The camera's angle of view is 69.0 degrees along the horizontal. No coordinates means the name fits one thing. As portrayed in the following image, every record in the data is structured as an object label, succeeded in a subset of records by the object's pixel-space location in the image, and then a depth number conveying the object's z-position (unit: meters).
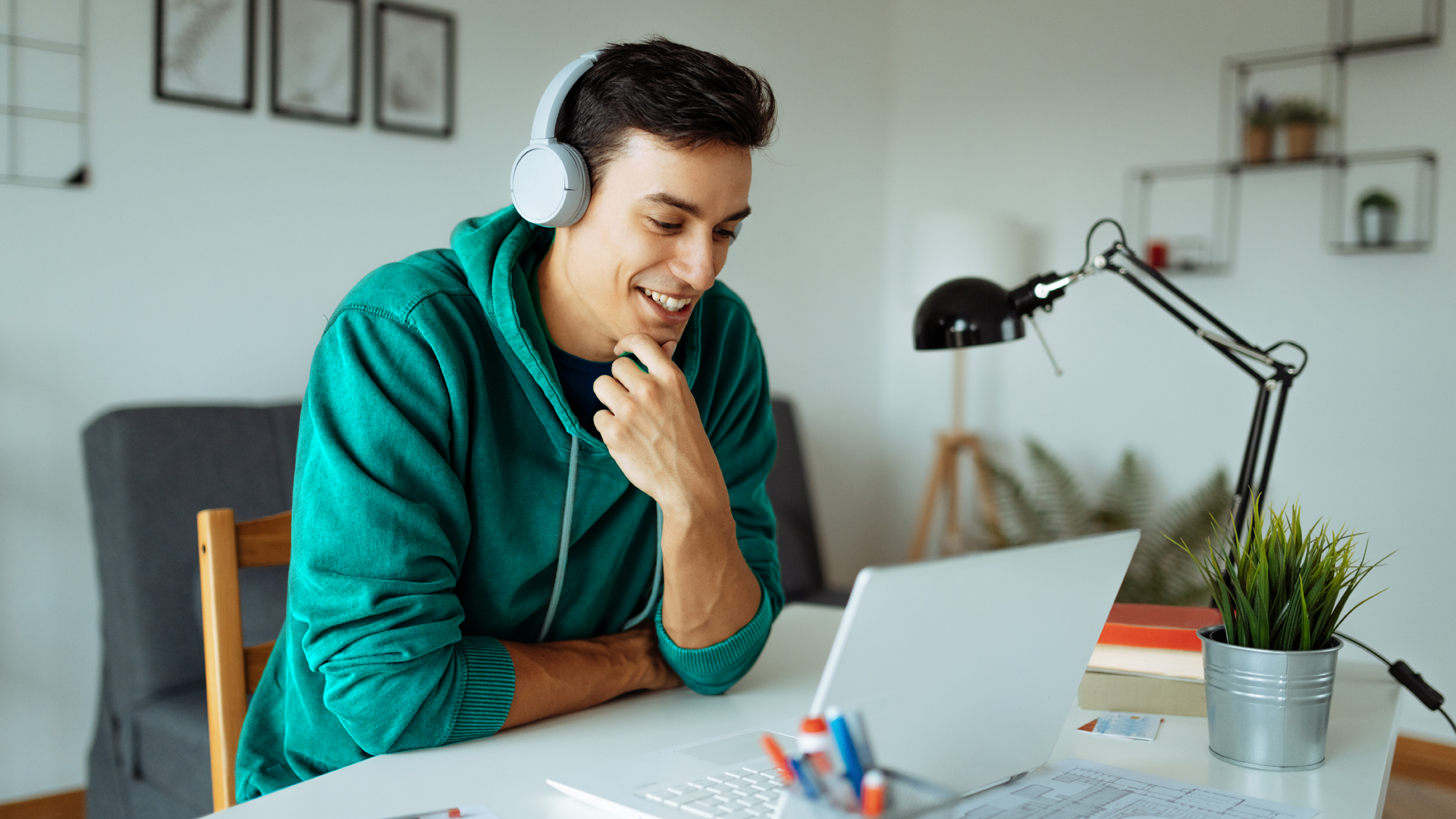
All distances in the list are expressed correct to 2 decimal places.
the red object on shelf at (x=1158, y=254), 3.43
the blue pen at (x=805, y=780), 0.53
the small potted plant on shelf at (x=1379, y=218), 2.98
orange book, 1.11
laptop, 0.62
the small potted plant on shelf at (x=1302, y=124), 3.11
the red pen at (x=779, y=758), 0.56
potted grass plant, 0.91
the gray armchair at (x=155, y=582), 2.03
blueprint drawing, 0.79
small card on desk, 1.01
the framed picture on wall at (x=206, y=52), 2.38
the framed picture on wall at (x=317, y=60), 2.54
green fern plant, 3.21
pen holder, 0.52
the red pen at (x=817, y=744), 0.54
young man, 0.93
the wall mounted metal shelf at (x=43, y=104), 2.18
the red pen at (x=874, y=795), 0.51
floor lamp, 3.76
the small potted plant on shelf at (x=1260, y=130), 3.20
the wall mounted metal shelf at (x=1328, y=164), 2.95
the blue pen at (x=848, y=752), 0.55
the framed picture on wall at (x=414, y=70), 2.71
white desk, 0.82
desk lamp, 1.29
